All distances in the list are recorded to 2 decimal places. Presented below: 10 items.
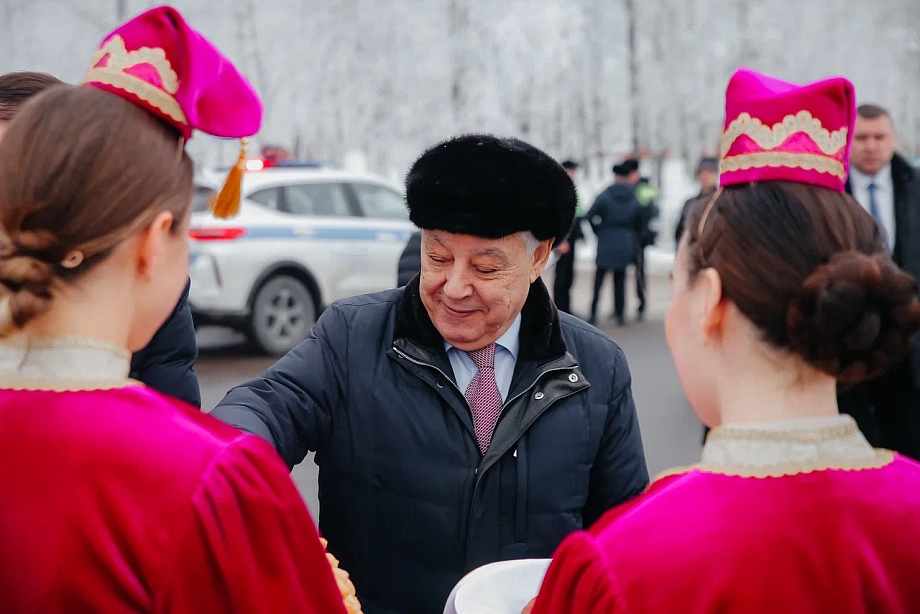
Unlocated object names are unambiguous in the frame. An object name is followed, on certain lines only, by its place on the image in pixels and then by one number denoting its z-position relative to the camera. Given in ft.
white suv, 30.71
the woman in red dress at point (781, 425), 4.48
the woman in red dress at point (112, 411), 4.61
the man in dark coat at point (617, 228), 40.41
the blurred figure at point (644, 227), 40.86
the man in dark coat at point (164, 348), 8.07
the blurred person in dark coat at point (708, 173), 36.74
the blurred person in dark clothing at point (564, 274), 40.22
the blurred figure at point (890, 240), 14.92
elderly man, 8.16
